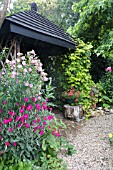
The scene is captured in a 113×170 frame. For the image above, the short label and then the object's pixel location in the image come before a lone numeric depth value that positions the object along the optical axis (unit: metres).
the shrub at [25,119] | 2.35
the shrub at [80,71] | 5.53
